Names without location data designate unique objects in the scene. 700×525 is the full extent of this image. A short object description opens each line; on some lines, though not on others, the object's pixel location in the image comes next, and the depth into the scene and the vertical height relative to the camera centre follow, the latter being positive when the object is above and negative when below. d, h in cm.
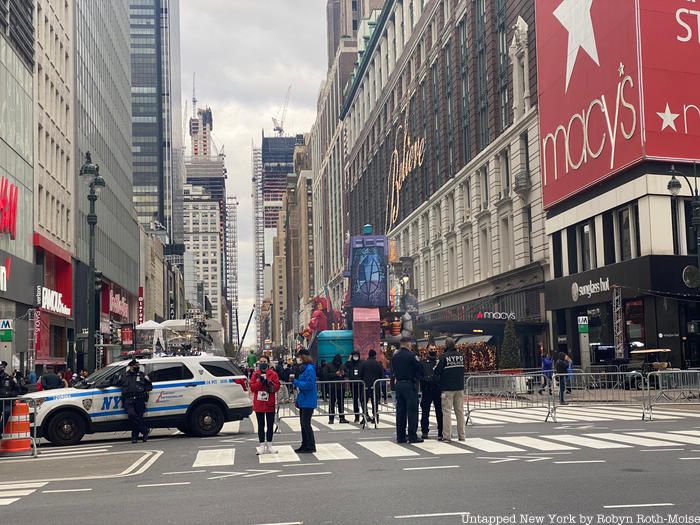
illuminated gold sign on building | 7650 +1648
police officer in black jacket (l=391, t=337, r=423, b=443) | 1694 -47
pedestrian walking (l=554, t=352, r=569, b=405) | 2695 -61
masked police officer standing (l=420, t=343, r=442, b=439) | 1744 -72
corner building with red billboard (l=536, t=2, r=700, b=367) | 3803 +779
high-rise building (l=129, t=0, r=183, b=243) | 16112 +4386
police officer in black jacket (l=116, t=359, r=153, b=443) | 2014 -66
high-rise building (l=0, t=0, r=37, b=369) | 4188 +908
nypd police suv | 2034 -79
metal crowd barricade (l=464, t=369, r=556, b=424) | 2583 -97
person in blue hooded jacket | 1627 -65
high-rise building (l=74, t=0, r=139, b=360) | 6062 +1615
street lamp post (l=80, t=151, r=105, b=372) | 2966 +407
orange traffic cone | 1938 -134
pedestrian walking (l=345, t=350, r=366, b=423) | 2414 -41
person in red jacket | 1688 -64
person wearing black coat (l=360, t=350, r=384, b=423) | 2198 -31
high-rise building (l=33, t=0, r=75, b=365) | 4978 +1131
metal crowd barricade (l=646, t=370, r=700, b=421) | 2586 -104
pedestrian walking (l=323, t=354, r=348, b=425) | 2402 -68
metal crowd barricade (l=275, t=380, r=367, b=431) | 2355 -103
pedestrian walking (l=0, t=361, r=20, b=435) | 1962 -55
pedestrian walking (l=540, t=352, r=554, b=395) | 2309 -55
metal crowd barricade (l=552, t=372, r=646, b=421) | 2603 -101
